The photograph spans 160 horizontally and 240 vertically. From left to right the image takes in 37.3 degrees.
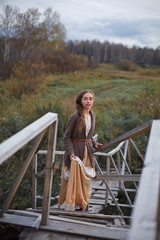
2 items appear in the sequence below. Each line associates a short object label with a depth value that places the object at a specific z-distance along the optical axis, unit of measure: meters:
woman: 3.00
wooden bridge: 0.78
